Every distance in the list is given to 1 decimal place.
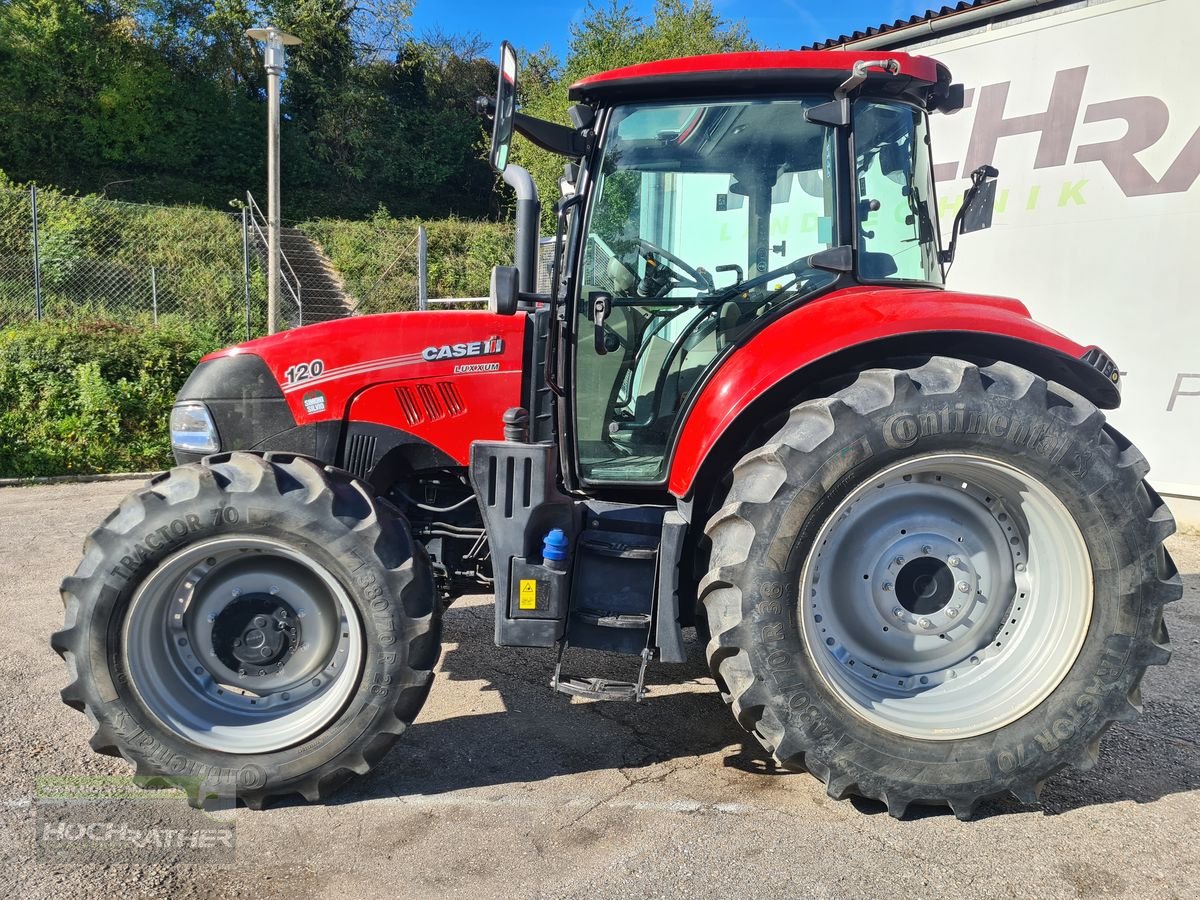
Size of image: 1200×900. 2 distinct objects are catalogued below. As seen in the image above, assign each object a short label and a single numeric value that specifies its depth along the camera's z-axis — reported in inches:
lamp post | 399.9
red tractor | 103.2
